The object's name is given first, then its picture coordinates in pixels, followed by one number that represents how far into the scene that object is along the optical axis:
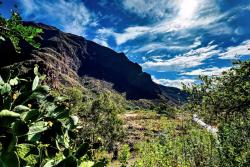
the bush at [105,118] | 15.32
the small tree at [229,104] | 4.76
